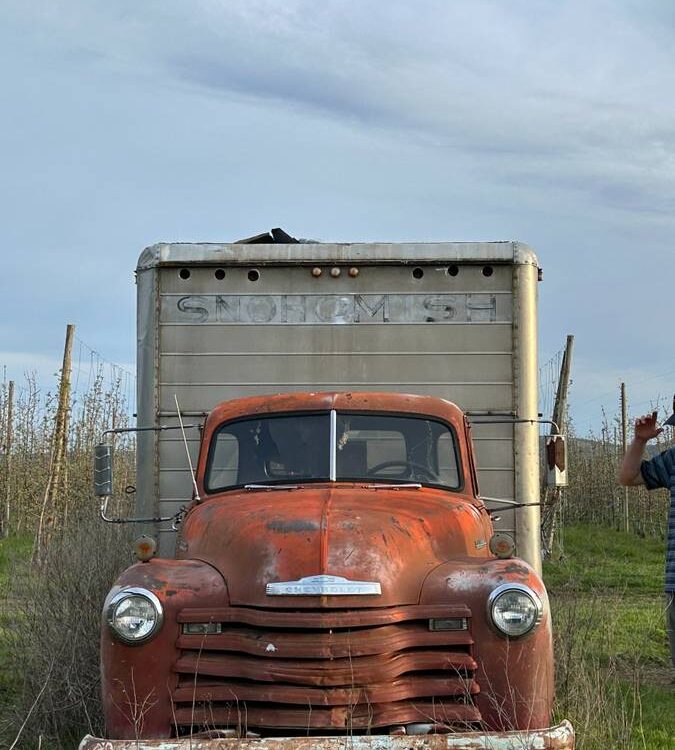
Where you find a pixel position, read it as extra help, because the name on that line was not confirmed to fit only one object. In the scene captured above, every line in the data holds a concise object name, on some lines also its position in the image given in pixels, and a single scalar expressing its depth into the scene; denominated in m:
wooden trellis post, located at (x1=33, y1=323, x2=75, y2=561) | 17.19
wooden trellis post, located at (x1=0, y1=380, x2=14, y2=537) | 21.50
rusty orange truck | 4.82
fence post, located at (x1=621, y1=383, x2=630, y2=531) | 22.12
